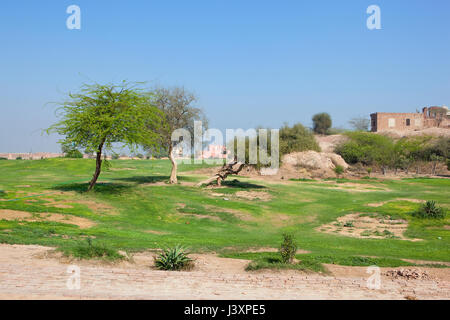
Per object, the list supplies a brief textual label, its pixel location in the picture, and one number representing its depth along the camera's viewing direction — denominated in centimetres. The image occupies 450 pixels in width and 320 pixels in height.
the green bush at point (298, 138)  5878
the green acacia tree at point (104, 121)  2605
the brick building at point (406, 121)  9581
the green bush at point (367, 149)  6581
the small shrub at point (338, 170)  5403
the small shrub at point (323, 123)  11206
